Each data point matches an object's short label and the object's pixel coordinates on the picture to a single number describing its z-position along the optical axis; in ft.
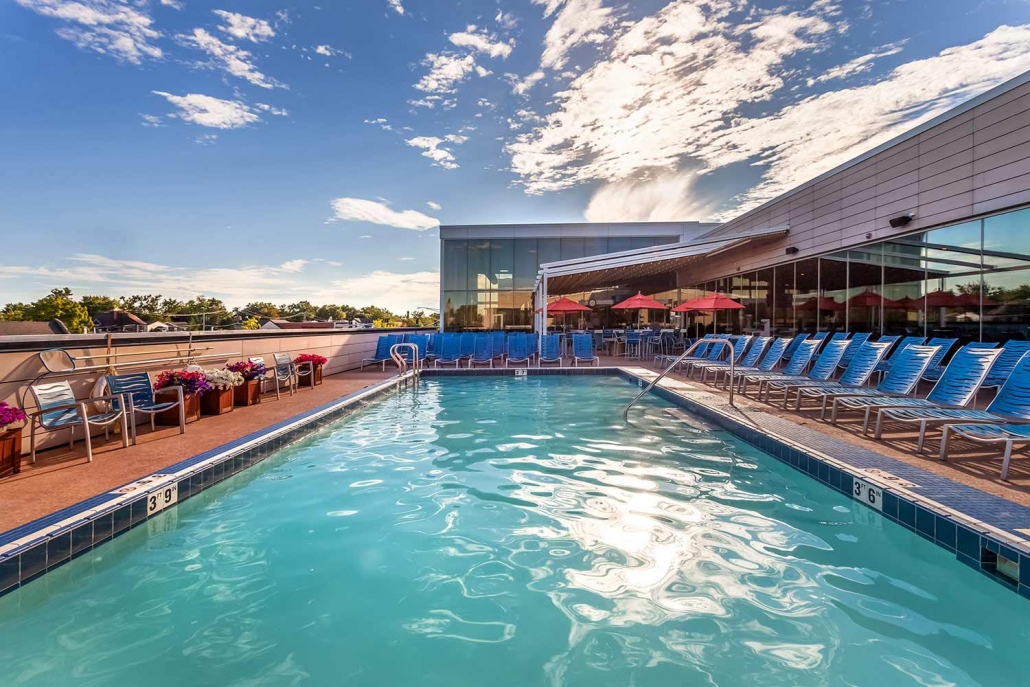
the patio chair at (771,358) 25.20
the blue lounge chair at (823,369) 20.57
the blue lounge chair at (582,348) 37.69
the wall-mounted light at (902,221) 25.05
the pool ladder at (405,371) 30.05
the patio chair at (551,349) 38.17
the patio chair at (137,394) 14.23
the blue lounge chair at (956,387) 14.42
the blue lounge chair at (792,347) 30.61
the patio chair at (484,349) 37.70
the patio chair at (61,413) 12.10
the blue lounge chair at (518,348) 36.45
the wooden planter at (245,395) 20.88
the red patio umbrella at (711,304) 37.17
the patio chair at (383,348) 36.40
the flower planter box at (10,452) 10.90
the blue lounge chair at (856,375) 18.26
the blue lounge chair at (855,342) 25.74
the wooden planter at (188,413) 17.21
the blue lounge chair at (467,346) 37.63
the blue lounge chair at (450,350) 37.01
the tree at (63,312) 180.75
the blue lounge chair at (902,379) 16.67
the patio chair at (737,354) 27.94
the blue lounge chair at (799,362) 23.04
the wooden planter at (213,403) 18.66
